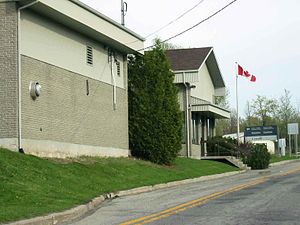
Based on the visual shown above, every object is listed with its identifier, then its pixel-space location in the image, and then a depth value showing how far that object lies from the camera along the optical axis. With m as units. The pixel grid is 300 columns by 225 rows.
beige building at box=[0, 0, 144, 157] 19.03
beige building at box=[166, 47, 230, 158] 38.50
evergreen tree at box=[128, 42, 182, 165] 28.53
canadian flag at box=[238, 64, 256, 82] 44.12
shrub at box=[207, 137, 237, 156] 39.56
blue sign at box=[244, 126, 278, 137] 71.94
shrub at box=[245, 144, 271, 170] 38.70
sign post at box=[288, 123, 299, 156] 67.00
